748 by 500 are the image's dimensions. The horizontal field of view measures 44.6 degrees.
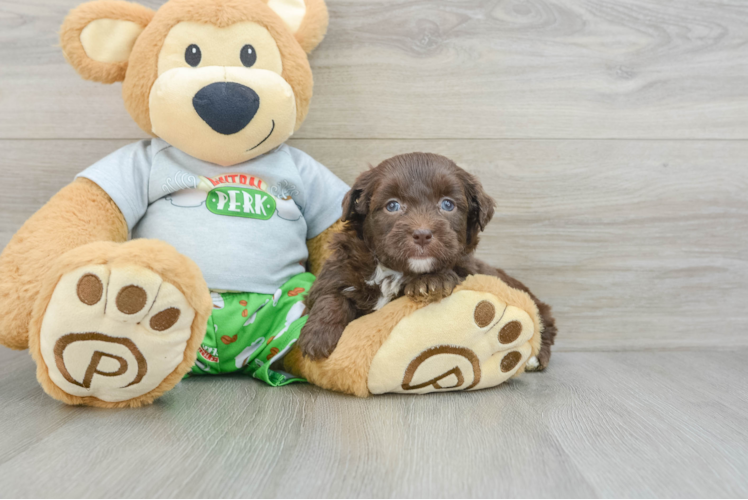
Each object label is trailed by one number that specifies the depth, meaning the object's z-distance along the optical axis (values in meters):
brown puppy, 0.70
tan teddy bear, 0.66
